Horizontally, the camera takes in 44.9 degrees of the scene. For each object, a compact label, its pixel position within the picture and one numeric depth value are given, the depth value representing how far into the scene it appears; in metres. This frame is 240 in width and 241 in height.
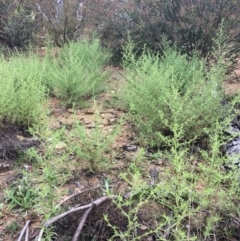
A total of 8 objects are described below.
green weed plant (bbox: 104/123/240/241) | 1.54
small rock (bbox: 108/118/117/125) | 2.78
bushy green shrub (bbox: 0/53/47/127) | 2.43
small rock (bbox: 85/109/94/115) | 3.02
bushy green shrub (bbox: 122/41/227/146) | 2.33
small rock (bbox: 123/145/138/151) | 2.34
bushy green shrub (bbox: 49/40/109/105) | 3.12
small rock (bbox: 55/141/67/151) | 2.27
